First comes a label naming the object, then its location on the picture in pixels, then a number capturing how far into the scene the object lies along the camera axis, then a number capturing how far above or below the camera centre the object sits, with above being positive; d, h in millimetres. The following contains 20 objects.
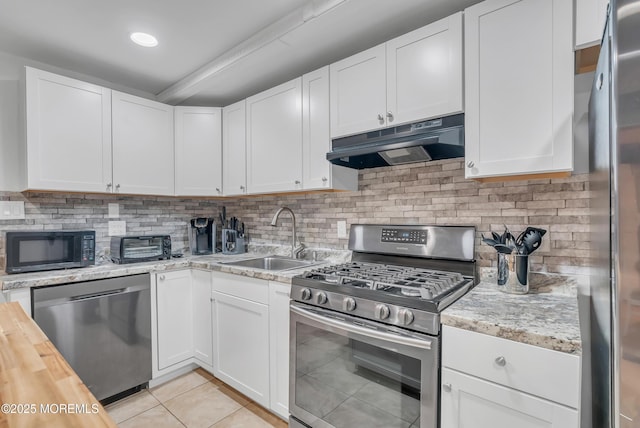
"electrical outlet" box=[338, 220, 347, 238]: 2355 -131
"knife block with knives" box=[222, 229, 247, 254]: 2928 -277
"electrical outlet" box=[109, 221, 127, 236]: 2639 -125
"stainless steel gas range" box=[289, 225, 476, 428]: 1249 -537
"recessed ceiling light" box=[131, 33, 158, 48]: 1995 +1137
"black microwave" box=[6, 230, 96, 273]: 1951 -239
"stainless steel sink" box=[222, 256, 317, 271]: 2486 -417
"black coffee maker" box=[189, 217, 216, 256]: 2891 -215
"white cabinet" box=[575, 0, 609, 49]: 1208 +743
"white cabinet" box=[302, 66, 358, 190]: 2084 +493
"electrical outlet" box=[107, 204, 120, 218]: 2641 +29
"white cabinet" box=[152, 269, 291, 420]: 1879 -820
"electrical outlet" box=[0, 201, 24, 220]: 2160 +29
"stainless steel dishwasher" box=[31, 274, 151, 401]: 1898 -749
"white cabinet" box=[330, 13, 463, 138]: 1562 +731
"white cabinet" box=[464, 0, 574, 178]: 1294 +547
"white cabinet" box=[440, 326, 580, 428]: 956 -579
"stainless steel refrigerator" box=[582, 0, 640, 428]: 668 +8
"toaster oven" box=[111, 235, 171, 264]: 2379 -278
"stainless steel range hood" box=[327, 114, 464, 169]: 1556 +362
